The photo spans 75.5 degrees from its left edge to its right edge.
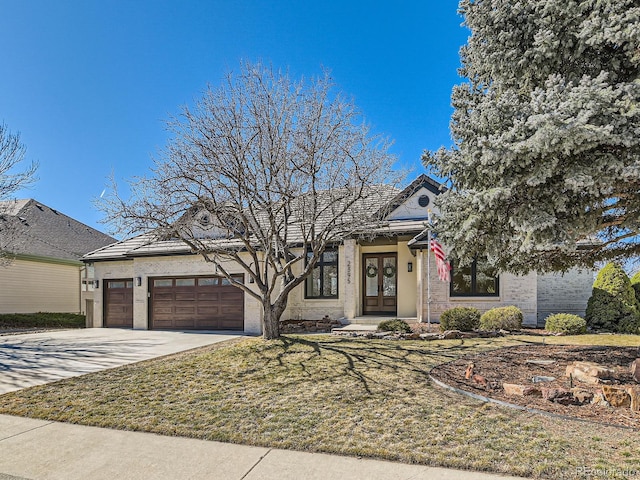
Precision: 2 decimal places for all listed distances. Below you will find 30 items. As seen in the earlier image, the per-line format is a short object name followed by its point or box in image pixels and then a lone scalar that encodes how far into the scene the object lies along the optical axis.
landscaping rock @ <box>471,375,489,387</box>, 6.07
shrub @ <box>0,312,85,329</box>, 19.47
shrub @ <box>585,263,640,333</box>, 12.13
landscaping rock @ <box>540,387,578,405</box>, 5.16
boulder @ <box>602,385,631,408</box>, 4.91
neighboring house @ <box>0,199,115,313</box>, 20.68
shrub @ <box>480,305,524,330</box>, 12.30
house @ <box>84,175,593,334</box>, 14.47
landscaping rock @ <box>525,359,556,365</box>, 7.47
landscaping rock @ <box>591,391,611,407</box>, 5.00
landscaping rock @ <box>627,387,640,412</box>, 4.74
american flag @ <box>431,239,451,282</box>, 12.38
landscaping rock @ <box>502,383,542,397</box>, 5.53
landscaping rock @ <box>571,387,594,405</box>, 5.14
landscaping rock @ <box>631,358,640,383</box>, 5.95
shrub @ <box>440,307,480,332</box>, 12.00
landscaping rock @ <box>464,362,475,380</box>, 6.54
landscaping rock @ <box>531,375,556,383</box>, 6.21
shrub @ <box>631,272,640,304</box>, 13.16
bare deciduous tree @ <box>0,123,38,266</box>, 18.00
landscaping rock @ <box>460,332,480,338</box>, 11.45
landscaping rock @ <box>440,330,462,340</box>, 11.29
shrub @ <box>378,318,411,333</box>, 12.08
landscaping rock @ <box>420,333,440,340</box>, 11.23
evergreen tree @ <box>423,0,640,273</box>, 4.48
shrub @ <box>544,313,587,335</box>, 11.63
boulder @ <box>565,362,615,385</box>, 6.04
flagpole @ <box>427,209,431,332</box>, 12.80
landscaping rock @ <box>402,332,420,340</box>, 11.38
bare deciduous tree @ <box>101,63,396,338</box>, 9.48
